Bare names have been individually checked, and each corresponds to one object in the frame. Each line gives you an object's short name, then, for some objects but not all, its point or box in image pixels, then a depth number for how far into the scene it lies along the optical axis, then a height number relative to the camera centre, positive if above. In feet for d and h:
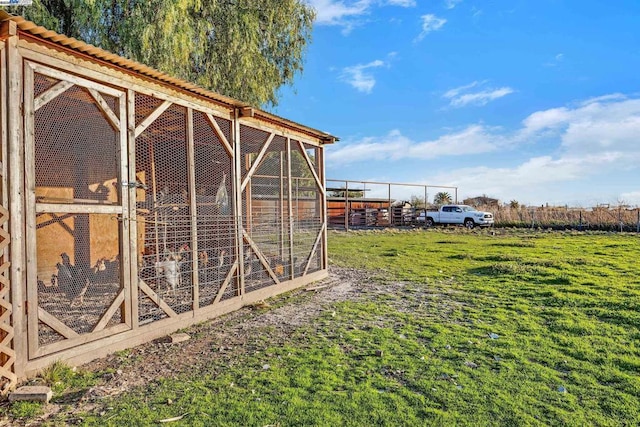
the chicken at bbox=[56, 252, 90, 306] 15.06 -2.59
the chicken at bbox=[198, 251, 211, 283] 18.99 -2.58
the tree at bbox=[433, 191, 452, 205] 113.05 +3.90
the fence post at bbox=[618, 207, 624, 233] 68.08 -1.15
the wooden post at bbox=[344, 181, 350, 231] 73.18 +1.22
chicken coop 11.26 +0.31
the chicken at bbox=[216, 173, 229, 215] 21.45 +0.82
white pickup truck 80.33 -1.05
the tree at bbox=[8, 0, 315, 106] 28.43 +14.49
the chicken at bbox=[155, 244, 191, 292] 16.81 -2.51
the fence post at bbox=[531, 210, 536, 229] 77.70 -1.32
